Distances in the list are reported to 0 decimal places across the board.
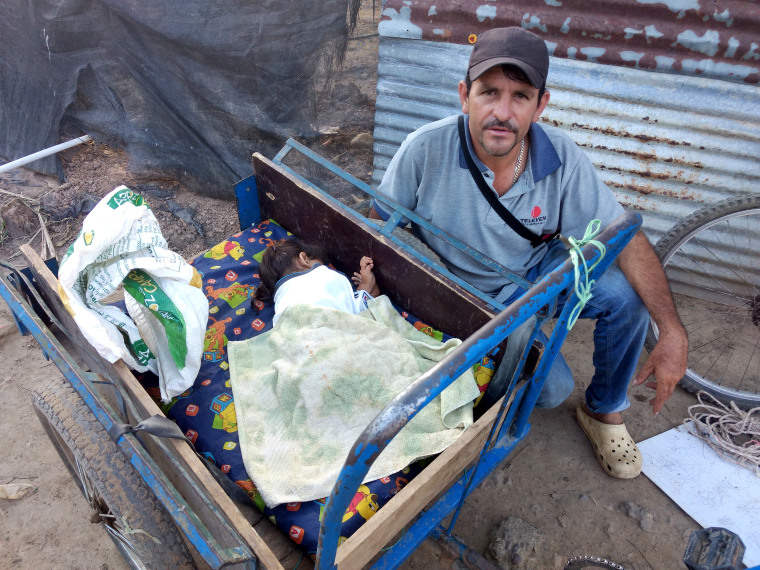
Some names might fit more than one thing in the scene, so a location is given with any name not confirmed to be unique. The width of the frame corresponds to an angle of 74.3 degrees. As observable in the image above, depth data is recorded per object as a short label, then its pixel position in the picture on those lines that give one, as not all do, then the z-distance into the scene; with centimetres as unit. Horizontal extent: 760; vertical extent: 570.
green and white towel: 181
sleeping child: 241
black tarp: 360
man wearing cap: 193
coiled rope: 262
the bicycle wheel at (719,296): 284
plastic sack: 177
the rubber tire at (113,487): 145
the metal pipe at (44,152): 392
